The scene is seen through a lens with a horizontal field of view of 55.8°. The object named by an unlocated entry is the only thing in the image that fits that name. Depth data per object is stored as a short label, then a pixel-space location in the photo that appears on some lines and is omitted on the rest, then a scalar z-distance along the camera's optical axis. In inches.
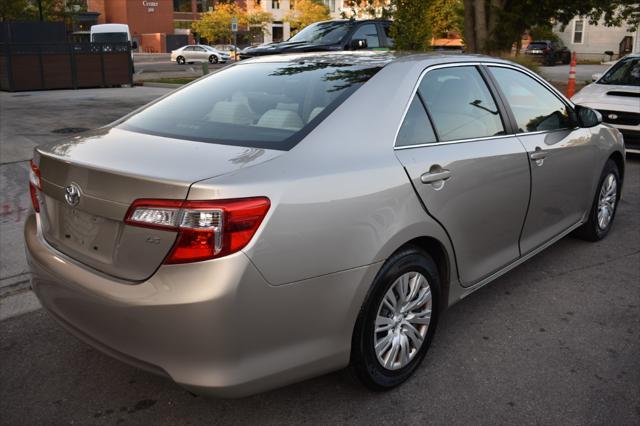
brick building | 2615.7
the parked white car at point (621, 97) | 322.0
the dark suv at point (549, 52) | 1579.7
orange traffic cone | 548.1
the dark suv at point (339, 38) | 496.7
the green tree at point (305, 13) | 2864.2
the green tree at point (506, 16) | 696.4
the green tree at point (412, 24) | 452.8
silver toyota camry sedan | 88.7
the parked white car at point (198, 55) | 1760.6
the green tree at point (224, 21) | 2561.5
